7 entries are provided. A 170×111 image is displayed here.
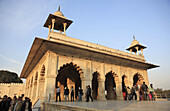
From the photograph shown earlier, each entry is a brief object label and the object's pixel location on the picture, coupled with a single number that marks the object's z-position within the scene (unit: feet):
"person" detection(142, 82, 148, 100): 32.91
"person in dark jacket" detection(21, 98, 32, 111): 18.49
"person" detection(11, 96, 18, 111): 25.82
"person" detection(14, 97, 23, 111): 16.58
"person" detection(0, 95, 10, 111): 21.09
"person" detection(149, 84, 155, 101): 34.02
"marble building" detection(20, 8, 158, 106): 35.27
